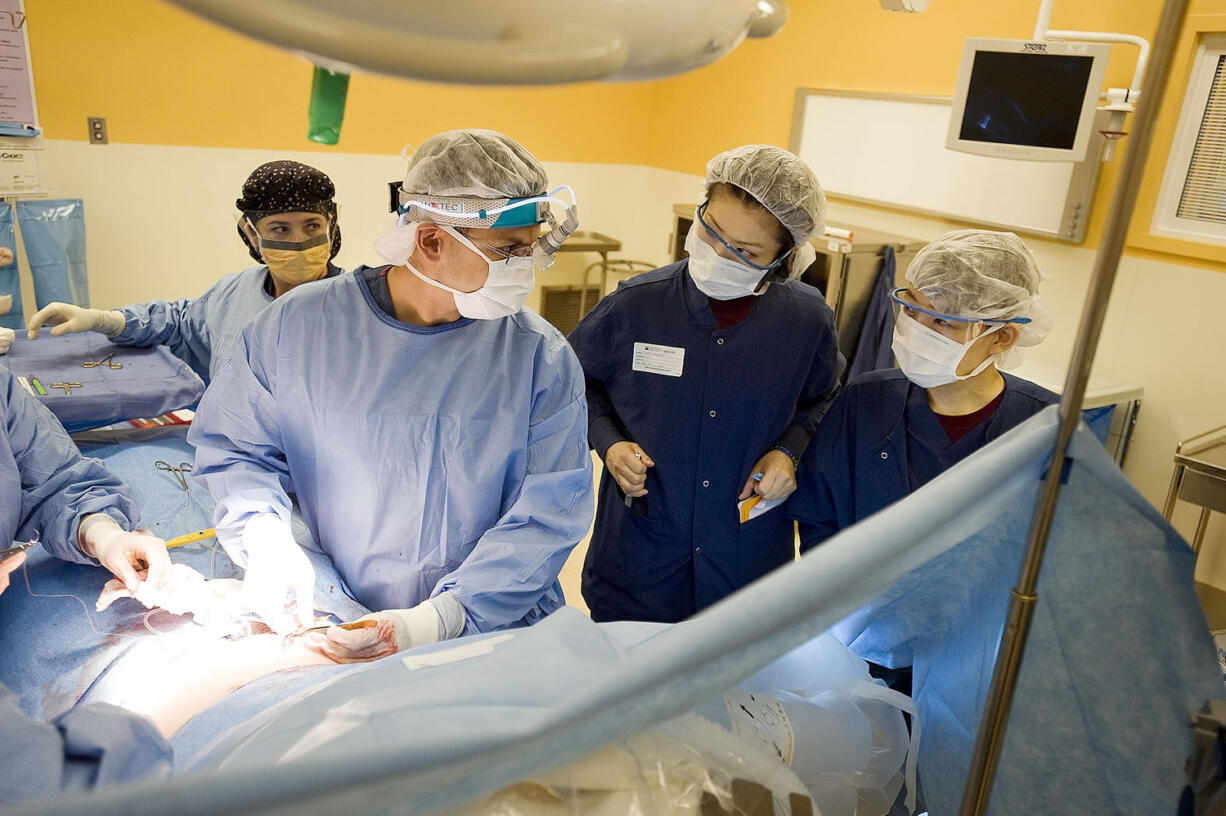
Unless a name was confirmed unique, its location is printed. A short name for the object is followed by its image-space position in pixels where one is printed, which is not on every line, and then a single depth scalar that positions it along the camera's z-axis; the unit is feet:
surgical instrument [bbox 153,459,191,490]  6.52
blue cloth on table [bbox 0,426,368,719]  4.29
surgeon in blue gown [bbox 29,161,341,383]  7.47
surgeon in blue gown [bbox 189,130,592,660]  4.78
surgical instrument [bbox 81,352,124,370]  7.88
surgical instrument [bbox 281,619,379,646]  4.17
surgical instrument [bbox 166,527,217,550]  5.33
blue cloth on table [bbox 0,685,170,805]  2.11
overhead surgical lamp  1.66
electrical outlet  12.73
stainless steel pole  2.23
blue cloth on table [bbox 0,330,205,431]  7.26
